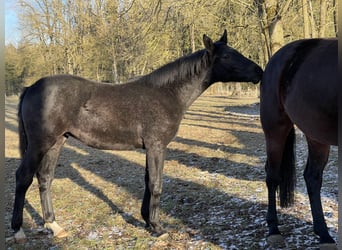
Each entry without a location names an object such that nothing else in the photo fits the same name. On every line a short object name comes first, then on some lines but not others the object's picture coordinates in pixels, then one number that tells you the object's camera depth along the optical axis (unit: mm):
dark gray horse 3828
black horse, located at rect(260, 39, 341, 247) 2760
